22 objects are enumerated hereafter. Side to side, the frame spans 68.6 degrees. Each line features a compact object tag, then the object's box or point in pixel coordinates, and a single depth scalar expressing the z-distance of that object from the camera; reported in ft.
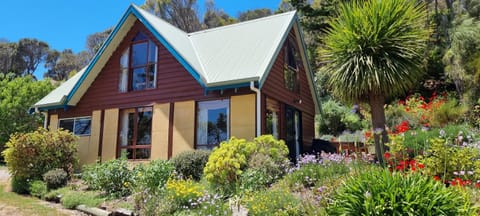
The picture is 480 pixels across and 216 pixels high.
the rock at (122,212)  23.64
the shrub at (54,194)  30.17
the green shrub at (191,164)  31.09
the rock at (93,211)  24.39
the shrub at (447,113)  43.39
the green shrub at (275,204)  17.68
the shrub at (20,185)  34.06
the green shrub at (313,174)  21.79
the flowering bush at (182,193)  22.88
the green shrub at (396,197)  13.09
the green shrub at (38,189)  31.81
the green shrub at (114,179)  28.22
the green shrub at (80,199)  26.69
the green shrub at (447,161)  18.25
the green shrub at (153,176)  25.62
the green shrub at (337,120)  57.98
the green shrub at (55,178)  32.35
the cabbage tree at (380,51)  29.68
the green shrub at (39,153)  34.76
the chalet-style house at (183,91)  35.91
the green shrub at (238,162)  25.76
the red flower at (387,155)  20.32
